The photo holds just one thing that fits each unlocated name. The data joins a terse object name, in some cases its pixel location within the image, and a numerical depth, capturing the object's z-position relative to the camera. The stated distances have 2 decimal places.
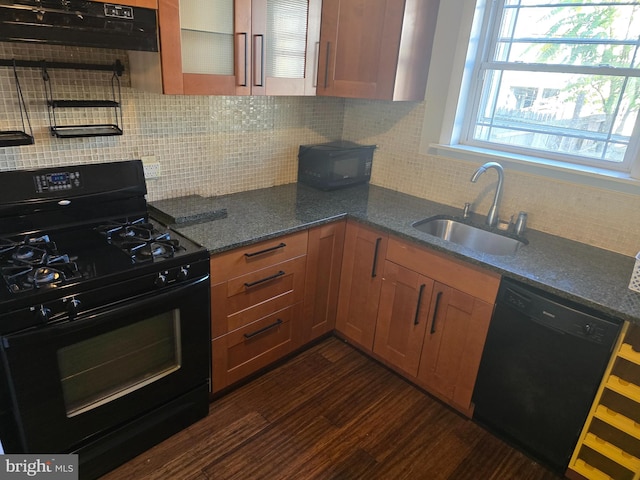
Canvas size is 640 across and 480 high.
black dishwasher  1.62
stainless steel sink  2.24
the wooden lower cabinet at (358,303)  1.94
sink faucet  2.15
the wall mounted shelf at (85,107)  1.72
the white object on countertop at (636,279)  1.62
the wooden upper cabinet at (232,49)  1.71
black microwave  2.63
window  1.98
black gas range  1.40
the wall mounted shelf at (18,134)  1.59
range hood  1.32
